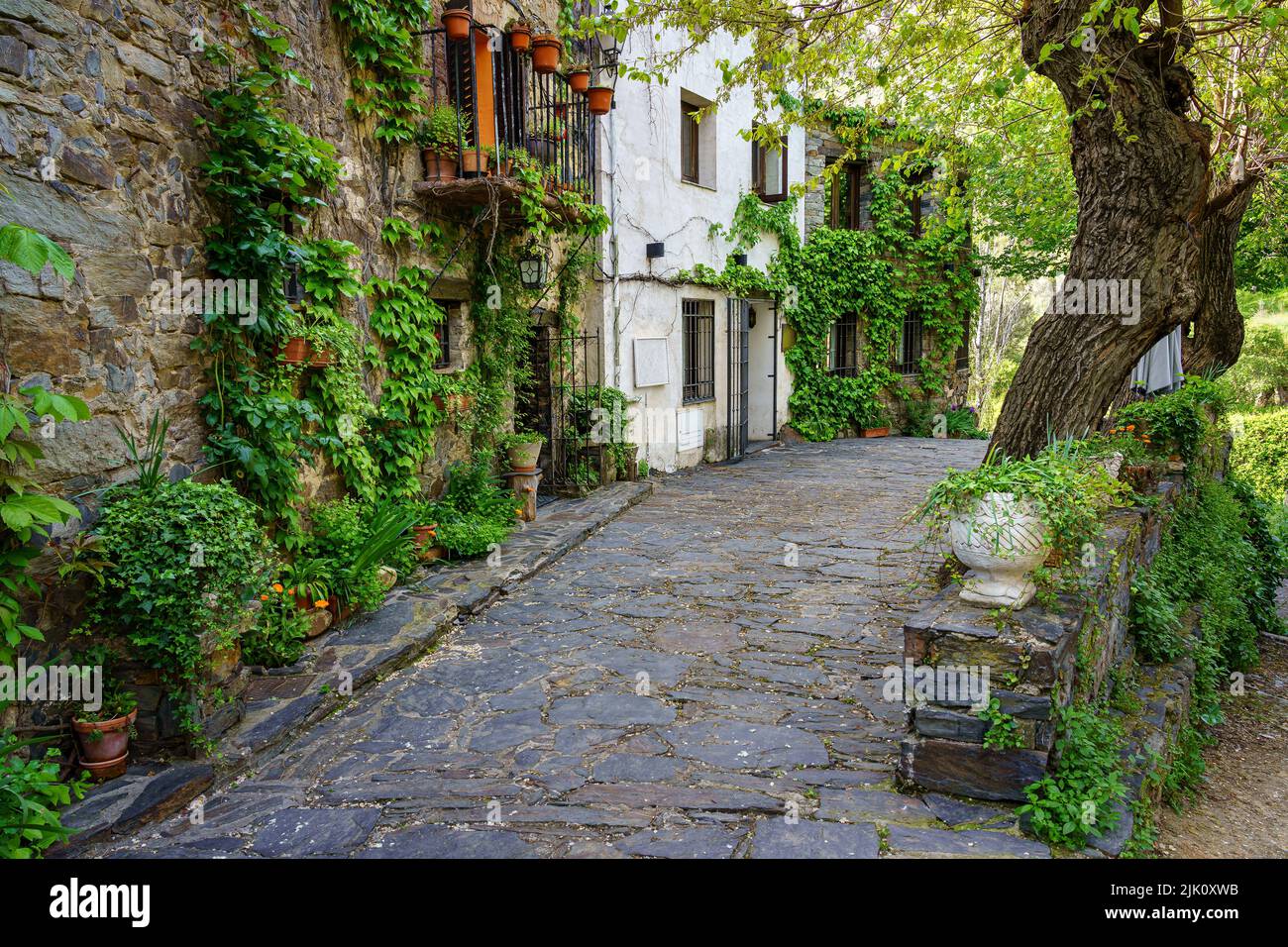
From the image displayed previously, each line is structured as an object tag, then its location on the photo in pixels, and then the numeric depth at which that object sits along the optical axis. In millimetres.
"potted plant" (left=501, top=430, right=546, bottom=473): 7840
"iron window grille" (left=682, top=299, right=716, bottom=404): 11922
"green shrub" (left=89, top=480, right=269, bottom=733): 3508
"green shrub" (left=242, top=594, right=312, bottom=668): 4551
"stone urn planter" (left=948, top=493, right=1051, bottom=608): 3455
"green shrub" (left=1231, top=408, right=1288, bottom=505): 15406
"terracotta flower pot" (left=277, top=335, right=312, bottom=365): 4982
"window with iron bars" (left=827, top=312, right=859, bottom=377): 15789
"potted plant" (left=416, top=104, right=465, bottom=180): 6781
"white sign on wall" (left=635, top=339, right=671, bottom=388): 10344
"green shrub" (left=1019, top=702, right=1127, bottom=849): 3051
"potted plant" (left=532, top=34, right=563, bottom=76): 7453
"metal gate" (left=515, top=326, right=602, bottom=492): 9234
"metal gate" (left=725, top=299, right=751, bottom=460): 12609
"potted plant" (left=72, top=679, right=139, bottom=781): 3402
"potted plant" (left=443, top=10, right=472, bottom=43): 6434
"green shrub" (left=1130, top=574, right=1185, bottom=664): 5820
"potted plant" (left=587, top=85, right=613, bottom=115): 8445
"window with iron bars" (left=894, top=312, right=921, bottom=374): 16625
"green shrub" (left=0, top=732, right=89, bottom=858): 2770
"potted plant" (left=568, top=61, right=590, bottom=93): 8375
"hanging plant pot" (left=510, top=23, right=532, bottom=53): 7297
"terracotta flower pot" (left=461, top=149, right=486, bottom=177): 6836
